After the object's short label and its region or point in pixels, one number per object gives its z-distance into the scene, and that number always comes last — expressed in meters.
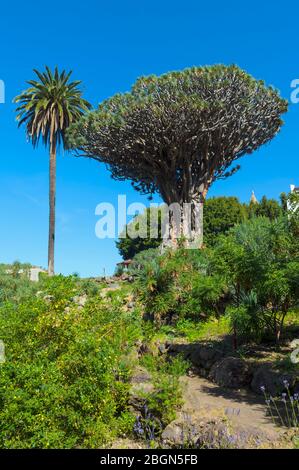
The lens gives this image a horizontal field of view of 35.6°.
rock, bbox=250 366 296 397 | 7.88
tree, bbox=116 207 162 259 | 50.22
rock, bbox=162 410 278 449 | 5.71
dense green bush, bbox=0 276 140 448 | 5.97
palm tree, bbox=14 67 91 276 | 35.31
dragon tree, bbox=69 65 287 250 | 27.61
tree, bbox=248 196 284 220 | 46.98
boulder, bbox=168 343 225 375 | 10.34
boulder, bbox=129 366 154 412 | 7.26
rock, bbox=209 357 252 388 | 8.95
